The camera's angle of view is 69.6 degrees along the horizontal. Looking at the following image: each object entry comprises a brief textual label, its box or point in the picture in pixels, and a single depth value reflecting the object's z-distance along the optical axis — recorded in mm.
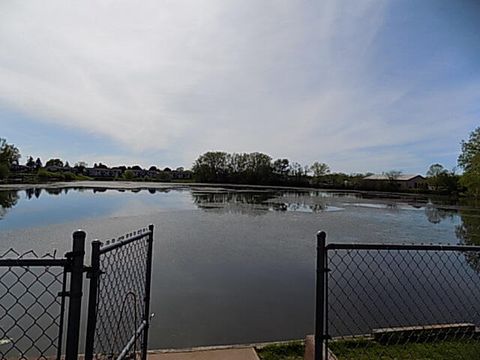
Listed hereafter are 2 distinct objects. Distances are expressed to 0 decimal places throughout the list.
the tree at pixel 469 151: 33031
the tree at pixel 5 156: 39625
